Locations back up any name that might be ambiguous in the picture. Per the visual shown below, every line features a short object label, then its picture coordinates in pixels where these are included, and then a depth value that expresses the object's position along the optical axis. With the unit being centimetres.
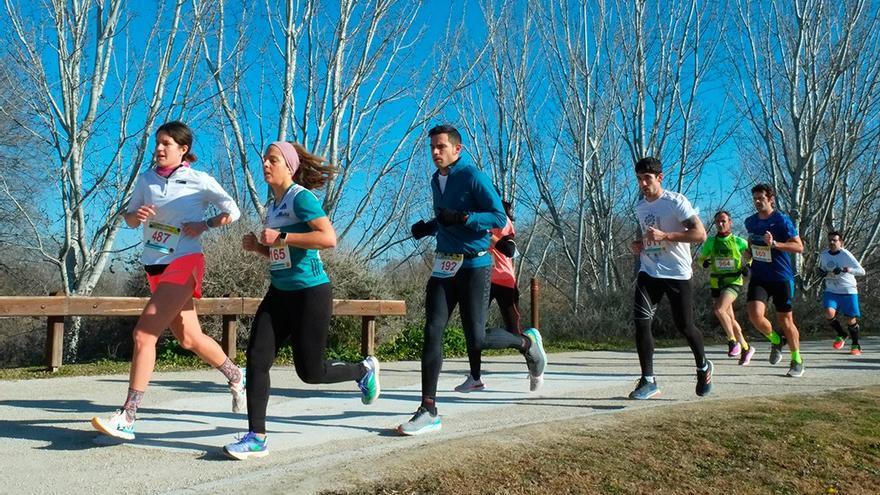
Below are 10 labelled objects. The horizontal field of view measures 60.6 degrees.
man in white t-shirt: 626
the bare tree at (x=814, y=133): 2027
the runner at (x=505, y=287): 719
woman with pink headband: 421
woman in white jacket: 453
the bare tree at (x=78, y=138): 1129
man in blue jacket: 496
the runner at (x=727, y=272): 948
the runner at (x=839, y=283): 1265
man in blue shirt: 841
